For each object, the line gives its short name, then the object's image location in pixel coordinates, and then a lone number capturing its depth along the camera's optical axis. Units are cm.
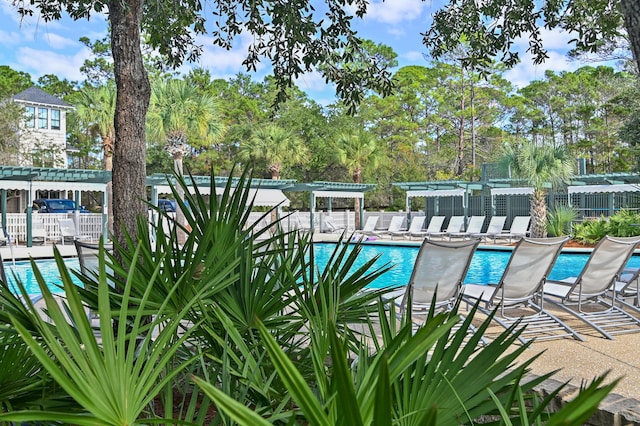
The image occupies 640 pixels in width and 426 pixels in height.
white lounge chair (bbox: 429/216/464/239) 2301
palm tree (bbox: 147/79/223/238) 2153
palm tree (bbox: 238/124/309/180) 3004
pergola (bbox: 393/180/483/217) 2523
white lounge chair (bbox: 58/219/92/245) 1983
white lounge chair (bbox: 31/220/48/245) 1952
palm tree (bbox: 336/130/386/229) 3086
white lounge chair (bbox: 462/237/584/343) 542
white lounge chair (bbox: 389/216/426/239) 2367
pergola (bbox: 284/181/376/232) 2548
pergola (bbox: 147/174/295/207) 2128
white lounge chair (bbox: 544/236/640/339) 574
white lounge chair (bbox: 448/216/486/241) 2208
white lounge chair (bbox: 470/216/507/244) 2138
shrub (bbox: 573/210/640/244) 1869
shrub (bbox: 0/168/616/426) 98
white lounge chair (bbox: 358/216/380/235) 2556
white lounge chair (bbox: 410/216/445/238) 2327
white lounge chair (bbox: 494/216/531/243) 2073
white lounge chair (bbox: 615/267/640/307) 648
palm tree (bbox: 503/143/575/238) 1928
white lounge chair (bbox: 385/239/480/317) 533
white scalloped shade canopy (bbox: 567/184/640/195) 2117
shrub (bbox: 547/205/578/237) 2103
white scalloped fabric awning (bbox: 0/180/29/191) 1938
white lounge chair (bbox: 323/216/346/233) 2709
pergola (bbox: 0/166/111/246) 1880
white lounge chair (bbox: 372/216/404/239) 2434
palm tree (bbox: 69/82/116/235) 2303
